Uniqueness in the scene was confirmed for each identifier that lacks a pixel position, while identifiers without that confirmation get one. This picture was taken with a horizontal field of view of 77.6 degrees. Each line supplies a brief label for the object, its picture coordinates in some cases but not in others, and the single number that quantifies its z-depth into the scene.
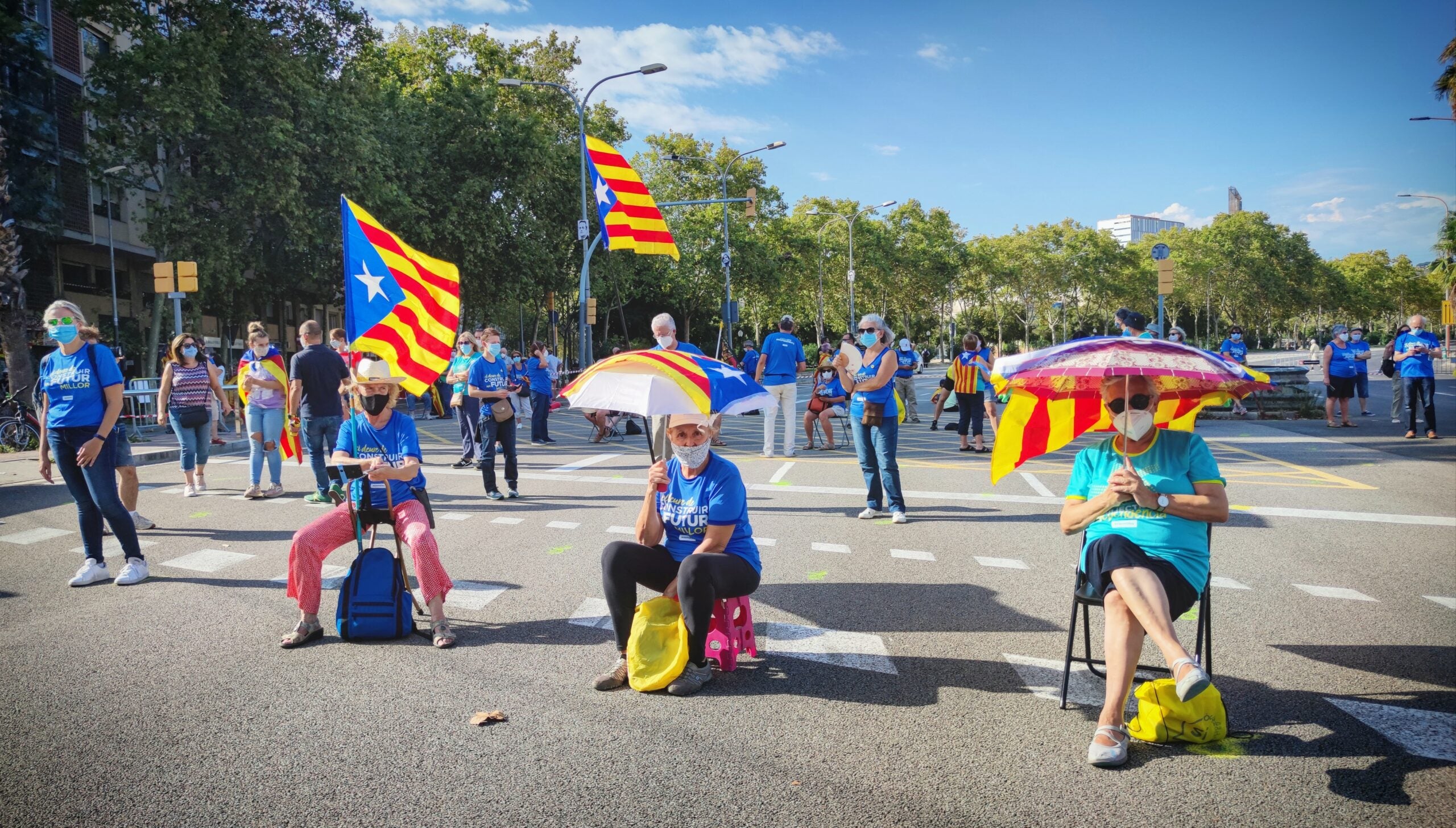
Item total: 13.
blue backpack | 4.85
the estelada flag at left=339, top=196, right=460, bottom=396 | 5.79
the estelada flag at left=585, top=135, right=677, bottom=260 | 16.27
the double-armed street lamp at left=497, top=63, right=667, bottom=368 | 25.92
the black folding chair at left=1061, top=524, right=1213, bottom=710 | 3.81
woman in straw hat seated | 4.83
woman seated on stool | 4.10
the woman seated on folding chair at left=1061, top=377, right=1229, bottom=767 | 3.48
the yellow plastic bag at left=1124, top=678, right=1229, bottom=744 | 3.54
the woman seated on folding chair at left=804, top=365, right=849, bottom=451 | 14.53
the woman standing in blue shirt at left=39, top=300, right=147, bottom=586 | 6.06
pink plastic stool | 4.36
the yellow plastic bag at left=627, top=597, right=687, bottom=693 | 4.15
